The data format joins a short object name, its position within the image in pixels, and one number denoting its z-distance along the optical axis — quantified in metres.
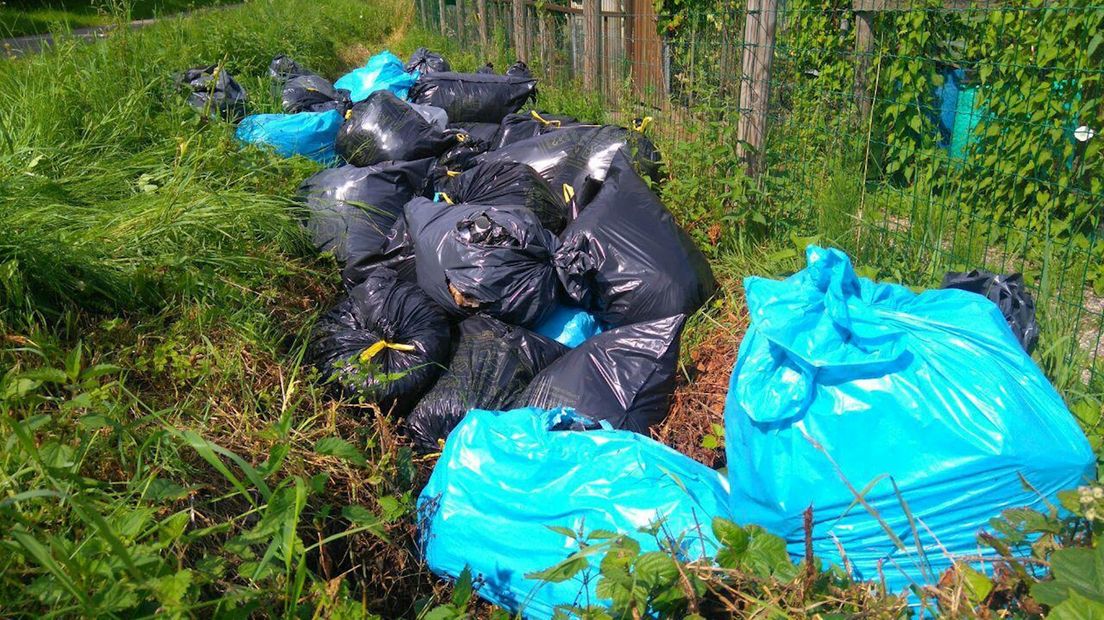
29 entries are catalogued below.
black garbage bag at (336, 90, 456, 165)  3.71
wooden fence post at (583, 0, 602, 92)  5.27
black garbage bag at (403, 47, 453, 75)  5.76
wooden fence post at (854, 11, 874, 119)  3.74
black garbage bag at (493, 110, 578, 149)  3.96
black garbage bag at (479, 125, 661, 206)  3.42
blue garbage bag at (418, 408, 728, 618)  1.76
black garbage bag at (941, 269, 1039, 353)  1.94
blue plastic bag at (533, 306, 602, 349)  2.77
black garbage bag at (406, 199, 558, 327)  2.63
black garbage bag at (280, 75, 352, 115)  4.56
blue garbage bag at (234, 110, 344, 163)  3.86
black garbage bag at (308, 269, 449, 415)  2.38
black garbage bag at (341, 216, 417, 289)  2.95
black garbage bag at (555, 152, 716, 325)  2.66
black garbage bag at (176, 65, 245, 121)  4.11
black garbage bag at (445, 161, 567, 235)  3.08
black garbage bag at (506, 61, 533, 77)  5.32
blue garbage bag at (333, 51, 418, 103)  5.30
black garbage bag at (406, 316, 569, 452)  2.37
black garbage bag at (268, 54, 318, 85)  5.38
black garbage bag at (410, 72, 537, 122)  4.60
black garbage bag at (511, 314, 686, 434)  2.32
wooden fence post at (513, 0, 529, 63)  6.44
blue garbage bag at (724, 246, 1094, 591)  1.42
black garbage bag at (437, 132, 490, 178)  3.64
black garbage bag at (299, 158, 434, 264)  3.06
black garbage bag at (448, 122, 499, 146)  4.06
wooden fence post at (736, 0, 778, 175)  3.22
